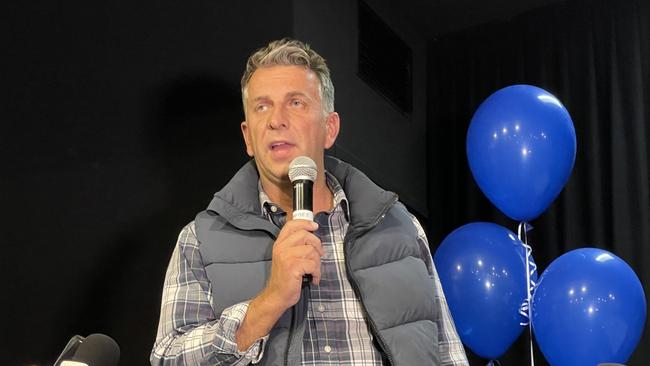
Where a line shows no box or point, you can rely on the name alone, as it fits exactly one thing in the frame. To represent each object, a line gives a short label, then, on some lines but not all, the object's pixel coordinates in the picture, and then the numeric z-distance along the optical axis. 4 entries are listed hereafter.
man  1.59
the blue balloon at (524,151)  2.90
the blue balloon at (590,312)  2.66
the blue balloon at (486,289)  2.95
